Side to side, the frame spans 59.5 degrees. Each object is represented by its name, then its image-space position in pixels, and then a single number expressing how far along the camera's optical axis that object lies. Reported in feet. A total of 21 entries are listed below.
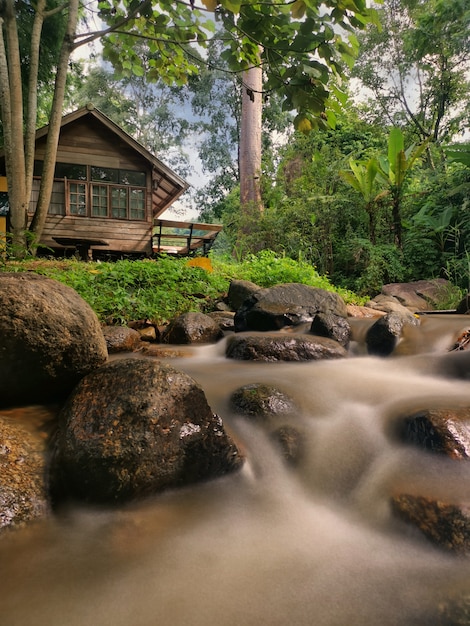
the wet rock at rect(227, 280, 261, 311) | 22.52
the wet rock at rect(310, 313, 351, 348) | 15.60
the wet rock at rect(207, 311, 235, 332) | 19.54
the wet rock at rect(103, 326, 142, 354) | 15.06
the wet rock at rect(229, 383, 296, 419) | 8.86
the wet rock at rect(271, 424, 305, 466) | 7.93
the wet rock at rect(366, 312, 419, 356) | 14.74
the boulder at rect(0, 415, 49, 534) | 5.84
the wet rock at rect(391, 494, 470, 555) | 5.52
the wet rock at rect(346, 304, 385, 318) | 21.83
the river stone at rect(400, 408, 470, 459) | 7.18
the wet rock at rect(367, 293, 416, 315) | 24.45
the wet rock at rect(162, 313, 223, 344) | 17.20
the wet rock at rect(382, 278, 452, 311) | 27.45
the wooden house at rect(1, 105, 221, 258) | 47.37
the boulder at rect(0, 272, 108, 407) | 7.79
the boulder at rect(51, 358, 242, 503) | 6.51
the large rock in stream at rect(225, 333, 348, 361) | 13.30
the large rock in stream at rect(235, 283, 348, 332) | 18.16
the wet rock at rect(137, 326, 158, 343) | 17.90
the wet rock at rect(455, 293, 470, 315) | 22.57
